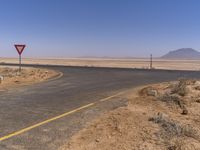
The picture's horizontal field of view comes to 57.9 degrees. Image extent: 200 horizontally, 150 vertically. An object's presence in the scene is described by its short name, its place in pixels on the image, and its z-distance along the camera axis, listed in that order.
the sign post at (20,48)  15.42
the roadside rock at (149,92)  7.58
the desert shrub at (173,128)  3.78
